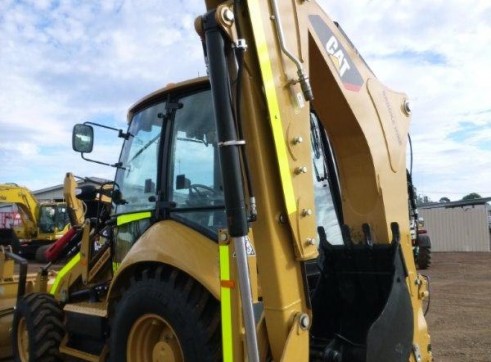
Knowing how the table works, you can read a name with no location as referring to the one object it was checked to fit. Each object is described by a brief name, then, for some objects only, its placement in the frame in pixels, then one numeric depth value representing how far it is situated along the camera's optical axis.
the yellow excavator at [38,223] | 21.36
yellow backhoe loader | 2.40
